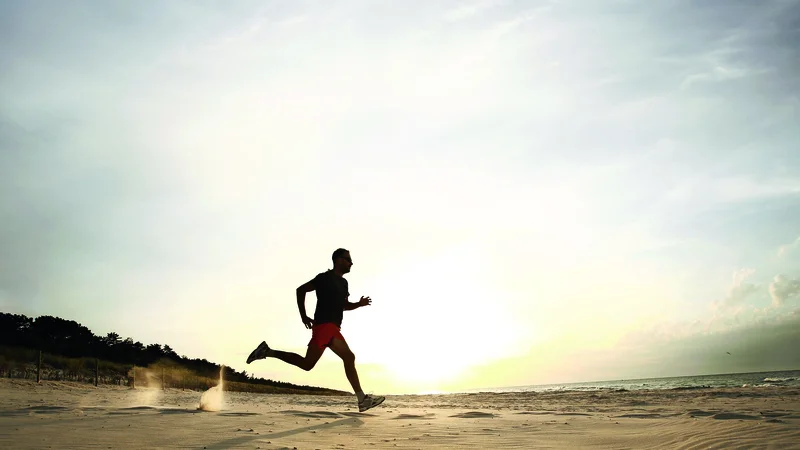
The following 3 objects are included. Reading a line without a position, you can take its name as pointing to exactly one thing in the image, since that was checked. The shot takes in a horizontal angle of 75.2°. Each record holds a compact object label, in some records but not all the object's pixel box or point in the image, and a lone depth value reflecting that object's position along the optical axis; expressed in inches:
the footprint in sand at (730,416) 269.9
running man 291.7
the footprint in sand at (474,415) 305.1
